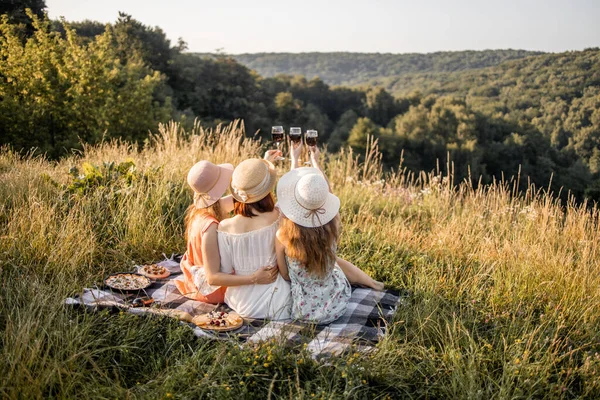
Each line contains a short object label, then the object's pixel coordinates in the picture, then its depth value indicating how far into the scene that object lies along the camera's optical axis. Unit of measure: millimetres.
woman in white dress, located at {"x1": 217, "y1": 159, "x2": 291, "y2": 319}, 3000
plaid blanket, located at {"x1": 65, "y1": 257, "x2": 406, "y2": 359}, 2734
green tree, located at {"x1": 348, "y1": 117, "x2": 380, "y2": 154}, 32734
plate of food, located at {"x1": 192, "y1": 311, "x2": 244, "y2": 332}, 2879
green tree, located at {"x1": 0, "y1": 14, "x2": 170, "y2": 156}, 10055
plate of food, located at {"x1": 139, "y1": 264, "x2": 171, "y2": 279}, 3693
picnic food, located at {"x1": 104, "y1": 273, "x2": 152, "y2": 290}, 3379
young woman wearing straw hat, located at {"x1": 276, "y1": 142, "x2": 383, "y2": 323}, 2783
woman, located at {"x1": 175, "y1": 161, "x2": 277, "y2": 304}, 3027
